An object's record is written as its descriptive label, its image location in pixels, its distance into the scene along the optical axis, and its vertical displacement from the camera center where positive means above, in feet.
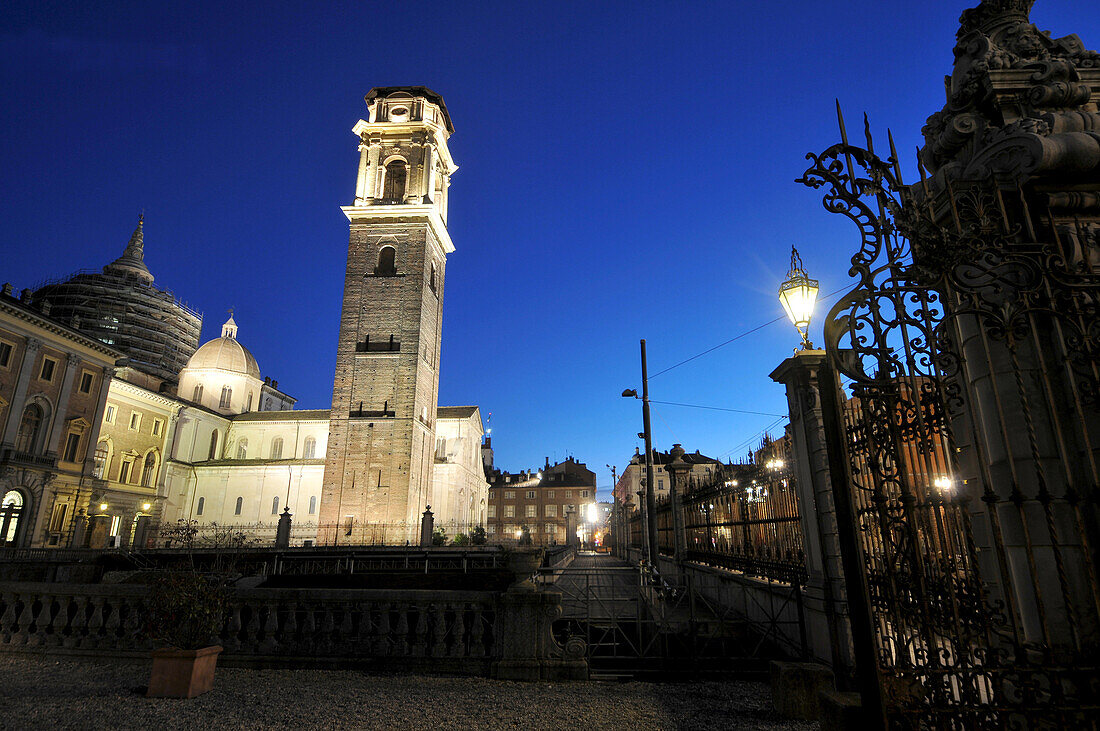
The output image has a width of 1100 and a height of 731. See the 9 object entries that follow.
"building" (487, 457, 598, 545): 281.13 +9.08
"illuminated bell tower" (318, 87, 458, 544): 123.95 +47.98
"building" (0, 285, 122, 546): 108.58 +21.36
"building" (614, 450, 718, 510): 225.46 +22.16
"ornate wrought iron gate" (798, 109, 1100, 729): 11.69 +2.44
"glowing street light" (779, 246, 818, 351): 23.91 +9.43
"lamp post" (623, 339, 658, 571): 59.71 +2.78
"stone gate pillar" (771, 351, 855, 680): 23.21 +0.52
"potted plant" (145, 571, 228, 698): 21.18 -4.23
